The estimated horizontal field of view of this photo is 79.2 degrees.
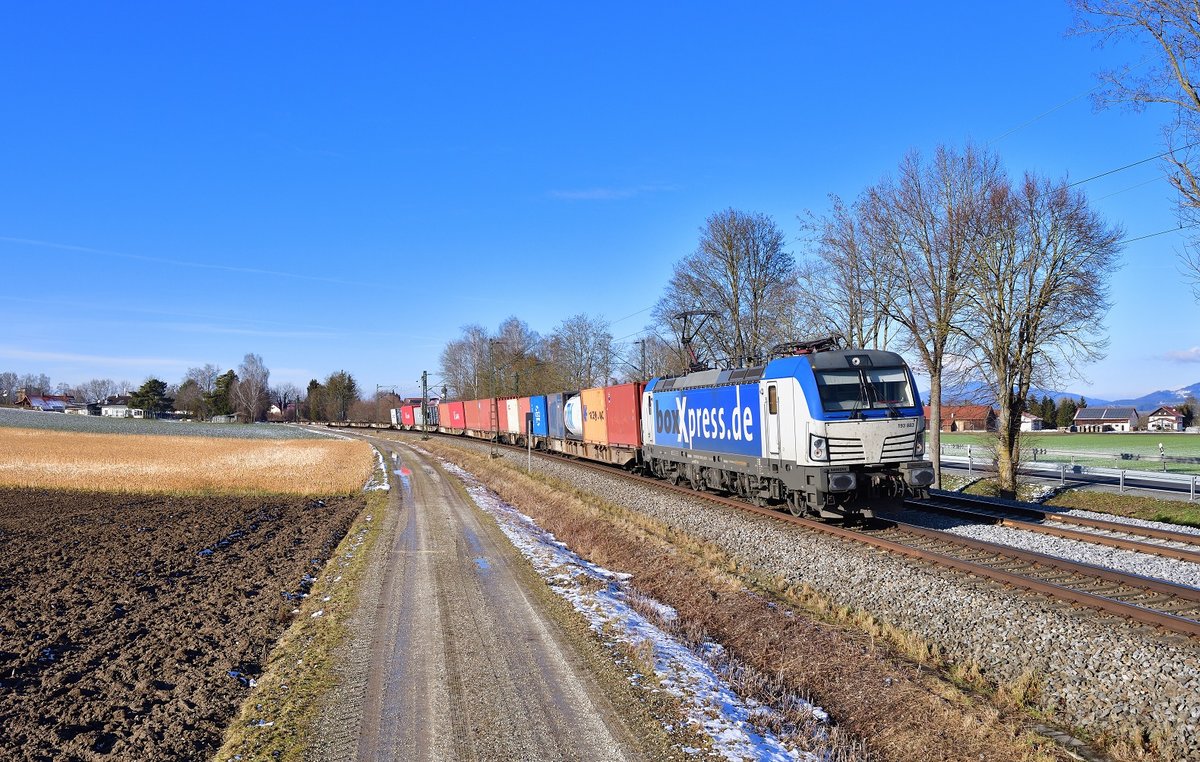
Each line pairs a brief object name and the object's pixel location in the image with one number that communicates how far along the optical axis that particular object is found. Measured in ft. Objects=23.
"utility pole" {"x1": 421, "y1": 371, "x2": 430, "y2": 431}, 265.54
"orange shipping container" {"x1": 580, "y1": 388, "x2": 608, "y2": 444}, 104.88
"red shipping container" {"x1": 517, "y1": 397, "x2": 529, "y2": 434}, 154.90
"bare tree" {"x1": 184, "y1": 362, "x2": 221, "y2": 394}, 566.31
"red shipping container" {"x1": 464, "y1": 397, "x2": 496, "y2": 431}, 185.88
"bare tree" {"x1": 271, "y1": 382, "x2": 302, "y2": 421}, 578.66
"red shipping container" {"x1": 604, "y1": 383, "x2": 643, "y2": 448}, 90.07
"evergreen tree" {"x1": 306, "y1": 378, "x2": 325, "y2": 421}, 493.36
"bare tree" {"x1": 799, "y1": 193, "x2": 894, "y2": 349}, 81.51
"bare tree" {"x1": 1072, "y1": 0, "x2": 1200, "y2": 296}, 43.55
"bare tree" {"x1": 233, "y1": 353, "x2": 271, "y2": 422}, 506.07
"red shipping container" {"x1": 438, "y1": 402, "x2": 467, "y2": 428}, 230.46
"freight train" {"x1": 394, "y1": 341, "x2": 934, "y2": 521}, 47.16
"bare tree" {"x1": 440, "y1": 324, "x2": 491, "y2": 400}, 331.10
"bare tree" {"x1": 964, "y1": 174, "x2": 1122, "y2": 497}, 68.33
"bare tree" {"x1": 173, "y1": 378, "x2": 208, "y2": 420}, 499.10
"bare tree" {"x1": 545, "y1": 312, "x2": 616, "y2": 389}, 254.27
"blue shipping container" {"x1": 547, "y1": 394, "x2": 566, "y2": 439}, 130.41
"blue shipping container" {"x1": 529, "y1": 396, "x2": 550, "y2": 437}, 142.61
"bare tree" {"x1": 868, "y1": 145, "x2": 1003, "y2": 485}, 73.05
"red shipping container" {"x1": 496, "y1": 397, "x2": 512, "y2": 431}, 175.75
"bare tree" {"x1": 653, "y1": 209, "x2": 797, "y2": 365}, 132.57
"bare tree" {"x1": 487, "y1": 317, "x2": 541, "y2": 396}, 287.28
